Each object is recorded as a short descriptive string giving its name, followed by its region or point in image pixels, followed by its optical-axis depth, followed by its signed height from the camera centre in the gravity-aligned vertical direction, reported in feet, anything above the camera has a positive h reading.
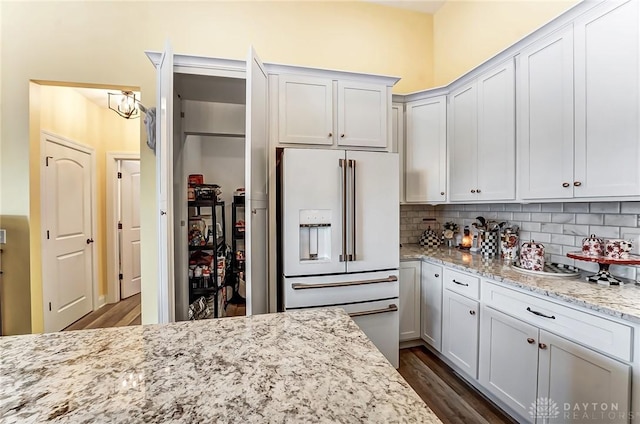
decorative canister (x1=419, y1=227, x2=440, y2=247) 10.02 -1.13
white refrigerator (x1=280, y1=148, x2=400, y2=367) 6.89 -0.72
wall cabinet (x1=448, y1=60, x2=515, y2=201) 7.01 +1.80
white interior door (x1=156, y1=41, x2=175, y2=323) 5.75 +0.41
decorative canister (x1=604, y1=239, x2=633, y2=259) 5.27 -0.80
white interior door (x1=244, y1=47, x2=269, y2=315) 5.79 +0.41
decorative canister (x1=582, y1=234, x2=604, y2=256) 5.64 -0.80
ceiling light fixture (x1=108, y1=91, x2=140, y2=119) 10.52 +4.05
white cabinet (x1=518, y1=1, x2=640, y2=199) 4.81 +1.81
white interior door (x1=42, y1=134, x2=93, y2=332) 9.71 -1.02
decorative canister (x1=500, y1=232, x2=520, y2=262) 7.50 -1.04
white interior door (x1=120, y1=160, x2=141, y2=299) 13.79 -1.06
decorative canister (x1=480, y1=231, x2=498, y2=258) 8.09 -1.06
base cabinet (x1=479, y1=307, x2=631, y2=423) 4.25 -2.89
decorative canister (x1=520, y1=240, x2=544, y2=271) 6.26 -1.11
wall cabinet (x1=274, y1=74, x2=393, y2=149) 7.48 +2.51
